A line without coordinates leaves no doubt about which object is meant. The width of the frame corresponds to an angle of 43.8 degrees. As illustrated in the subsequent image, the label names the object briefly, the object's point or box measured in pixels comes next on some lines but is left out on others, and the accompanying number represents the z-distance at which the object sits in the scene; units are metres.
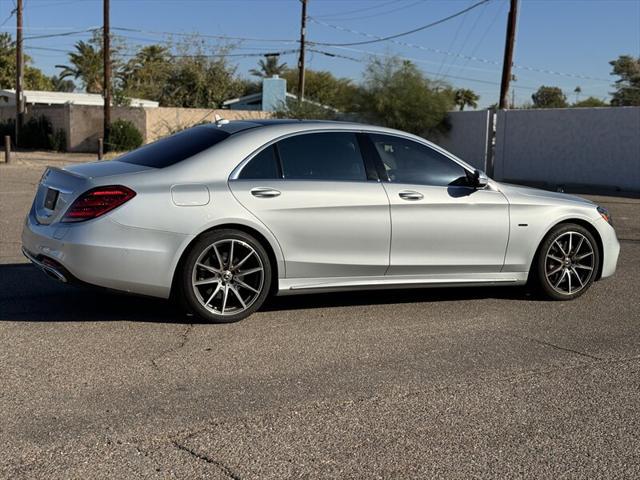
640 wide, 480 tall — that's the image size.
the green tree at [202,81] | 59.78
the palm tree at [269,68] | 76.00
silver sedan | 5.80
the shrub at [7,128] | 45.12
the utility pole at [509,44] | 26.23
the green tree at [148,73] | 62.41
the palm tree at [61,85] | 95.65
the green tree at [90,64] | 66.31
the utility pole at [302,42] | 39.84
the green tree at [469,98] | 81.88
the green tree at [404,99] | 32.41
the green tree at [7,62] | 70.19
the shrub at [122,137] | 37.09
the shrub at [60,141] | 40.09
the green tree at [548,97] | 87.68
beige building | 39.91
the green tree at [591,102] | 60.23
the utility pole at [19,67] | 39.47
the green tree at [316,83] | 74.44
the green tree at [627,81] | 62.69
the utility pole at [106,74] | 33.72
